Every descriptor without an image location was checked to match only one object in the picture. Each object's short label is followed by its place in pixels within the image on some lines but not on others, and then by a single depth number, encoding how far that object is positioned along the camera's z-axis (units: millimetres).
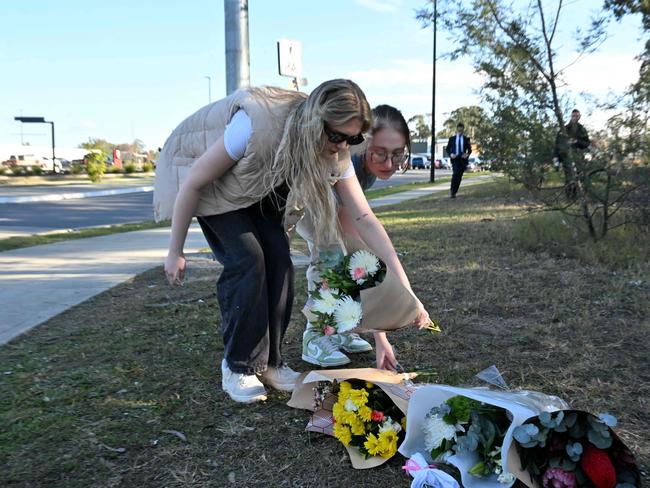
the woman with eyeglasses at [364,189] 2670
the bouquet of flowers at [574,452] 1701
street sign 6891
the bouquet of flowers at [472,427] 1822
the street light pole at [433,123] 26078
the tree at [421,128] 92375
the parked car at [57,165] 43062
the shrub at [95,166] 31723
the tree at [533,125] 5352
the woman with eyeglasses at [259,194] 2271
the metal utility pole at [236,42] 6020
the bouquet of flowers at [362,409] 2109
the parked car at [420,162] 59688
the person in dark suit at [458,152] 12484
